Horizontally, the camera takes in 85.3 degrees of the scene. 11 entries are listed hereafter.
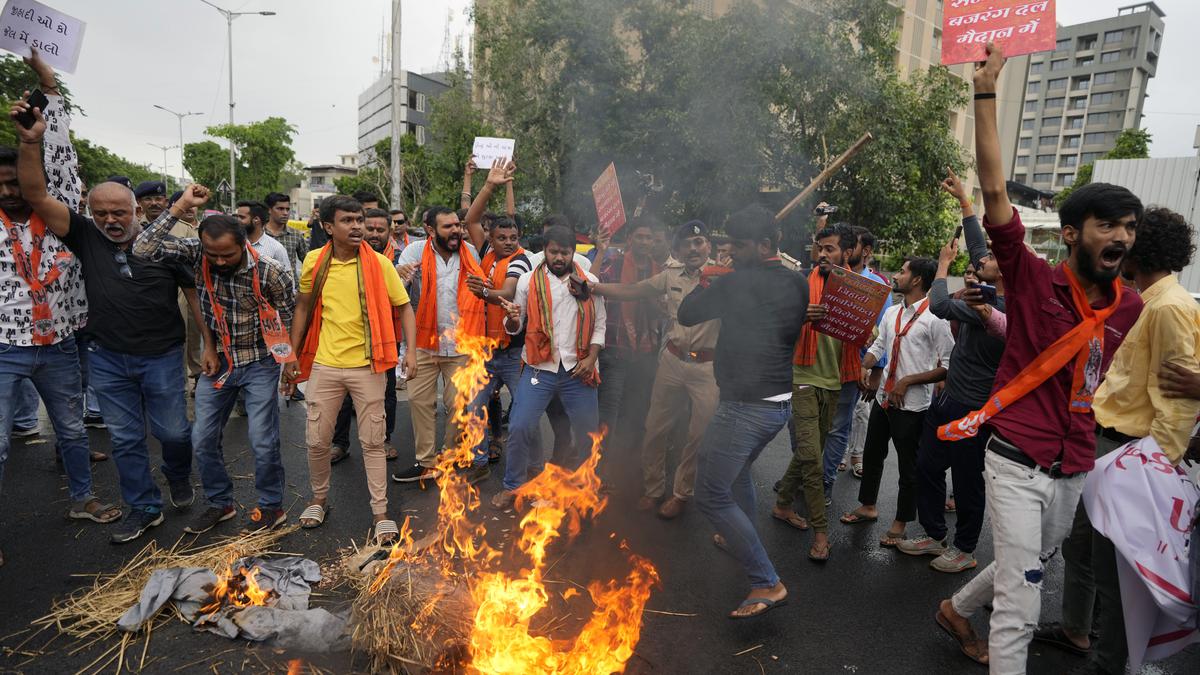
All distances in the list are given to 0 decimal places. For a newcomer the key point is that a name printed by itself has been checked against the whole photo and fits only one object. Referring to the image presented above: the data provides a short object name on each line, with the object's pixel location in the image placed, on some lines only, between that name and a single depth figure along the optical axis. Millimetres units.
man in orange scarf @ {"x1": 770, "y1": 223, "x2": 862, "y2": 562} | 4445
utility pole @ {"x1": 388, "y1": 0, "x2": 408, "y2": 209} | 17172
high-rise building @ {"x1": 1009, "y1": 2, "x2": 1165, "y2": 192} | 82875
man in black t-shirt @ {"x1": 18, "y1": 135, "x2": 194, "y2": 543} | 3980
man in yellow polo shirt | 4375
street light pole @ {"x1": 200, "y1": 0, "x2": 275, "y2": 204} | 31759
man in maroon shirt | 2742
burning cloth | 3092
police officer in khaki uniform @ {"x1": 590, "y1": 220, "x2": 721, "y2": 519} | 4777
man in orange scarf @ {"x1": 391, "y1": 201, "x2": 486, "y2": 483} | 5383
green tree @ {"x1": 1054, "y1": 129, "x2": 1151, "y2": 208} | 34906
